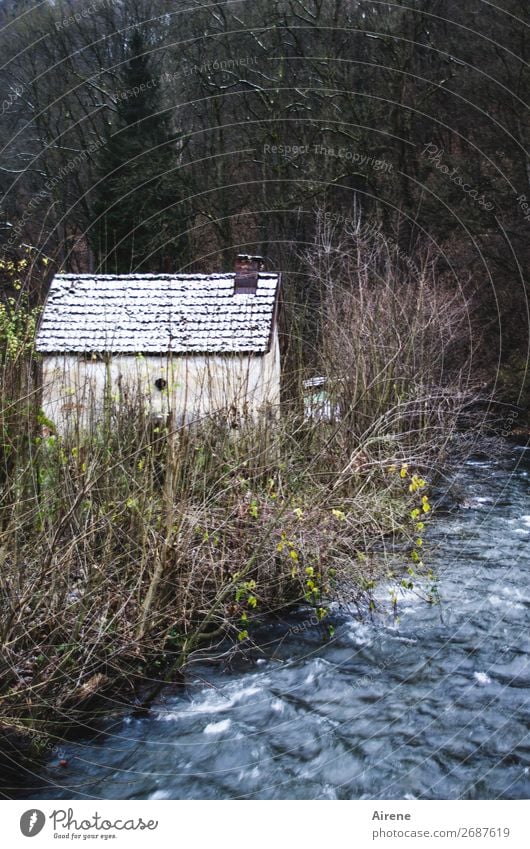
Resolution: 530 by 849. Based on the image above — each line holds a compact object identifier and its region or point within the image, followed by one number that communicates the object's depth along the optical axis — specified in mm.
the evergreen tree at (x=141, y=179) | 21484
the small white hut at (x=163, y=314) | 16672
